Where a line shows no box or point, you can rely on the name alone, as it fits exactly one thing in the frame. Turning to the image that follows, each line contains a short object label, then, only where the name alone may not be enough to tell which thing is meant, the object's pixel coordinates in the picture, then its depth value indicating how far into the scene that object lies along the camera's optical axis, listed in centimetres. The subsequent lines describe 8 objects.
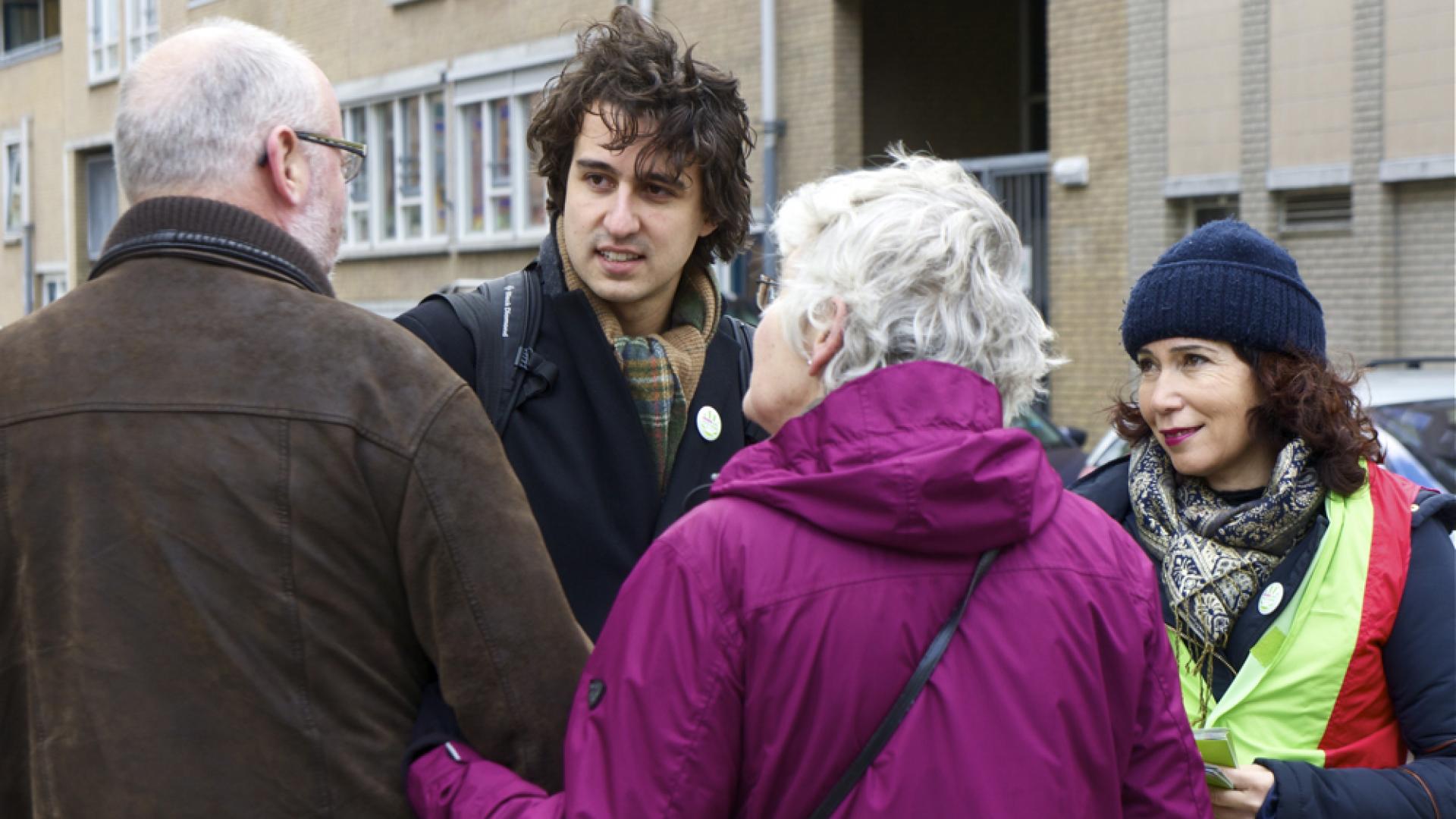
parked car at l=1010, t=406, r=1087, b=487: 974
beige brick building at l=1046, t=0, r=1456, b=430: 1148
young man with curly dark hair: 293
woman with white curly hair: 188
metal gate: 1499
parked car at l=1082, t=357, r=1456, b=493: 573
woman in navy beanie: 258
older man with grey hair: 212
